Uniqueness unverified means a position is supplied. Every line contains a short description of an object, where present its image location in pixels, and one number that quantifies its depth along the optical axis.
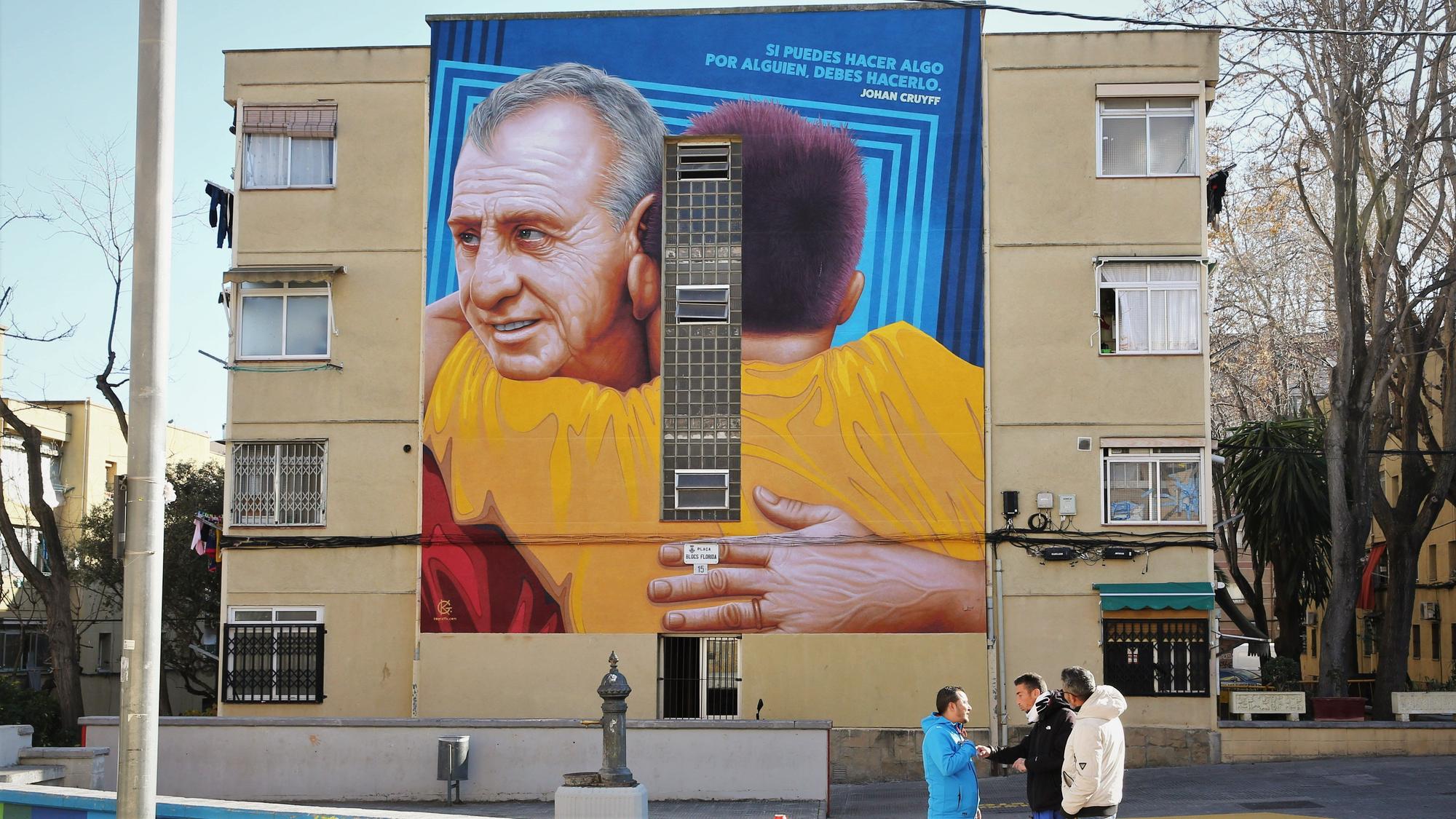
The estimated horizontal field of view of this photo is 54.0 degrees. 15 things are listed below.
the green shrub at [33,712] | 27.67
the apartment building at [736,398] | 21.17
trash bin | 18.20
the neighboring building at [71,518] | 37.91
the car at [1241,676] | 33.38
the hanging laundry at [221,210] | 23.42
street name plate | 21.52
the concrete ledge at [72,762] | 16.34
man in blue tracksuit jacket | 9.34
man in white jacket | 8.75
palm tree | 29.44
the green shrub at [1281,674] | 23.74
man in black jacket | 9.30
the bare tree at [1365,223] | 23.55
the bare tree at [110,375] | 27.48
